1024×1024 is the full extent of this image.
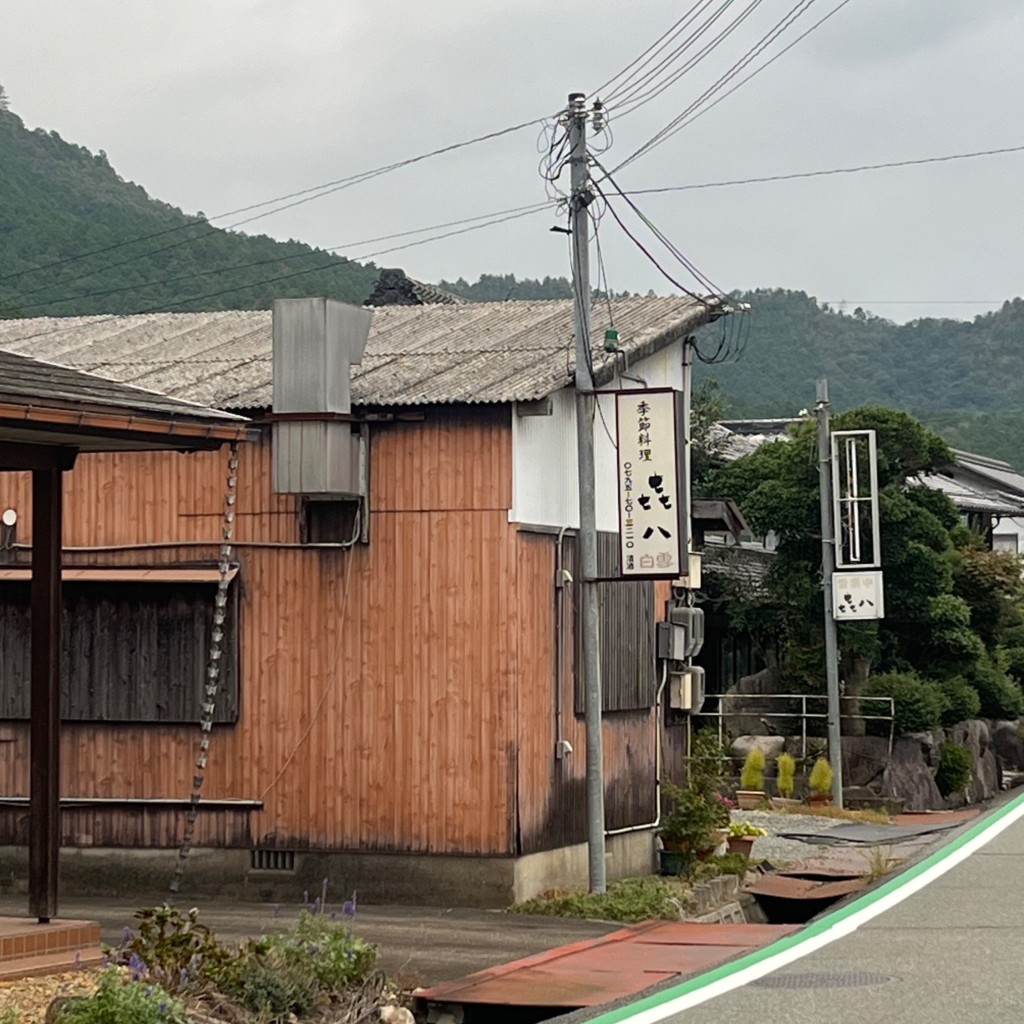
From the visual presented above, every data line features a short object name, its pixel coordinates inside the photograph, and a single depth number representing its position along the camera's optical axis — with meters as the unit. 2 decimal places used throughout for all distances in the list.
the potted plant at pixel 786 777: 32.56
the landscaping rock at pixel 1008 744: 41.88
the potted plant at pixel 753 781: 31.44
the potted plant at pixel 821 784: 32.12
